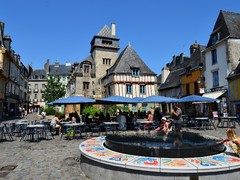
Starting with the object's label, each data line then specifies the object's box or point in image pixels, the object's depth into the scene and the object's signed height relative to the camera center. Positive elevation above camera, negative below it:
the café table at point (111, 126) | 10.11 -0.88
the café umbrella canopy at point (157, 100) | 12.29 +0.56
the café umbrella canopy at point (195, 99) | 12.67 +0.60
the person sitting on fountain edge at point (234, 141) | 4.20 -0.70
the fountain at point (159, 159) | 3.39 -1.01
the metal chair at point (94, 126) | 10.17 -0.91
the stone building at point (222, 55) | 19.47 +5.54
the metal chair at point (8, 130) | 9.31 -0.95
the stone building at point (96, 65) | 29.56 +6.80
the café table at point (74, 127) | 9.03 -0.89
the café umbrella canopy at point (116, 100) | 11.19 +0.52
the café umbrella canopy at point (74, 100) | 10.30 +0.51
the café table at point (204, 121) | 12.22 -0.83
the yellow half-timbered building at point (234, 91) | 18.11 +1.61
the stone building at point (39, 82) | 56.38 +7.94
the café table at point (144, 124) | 10.79 -0.88
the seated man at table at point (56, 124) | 10.69 -0.76
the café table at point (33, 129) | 8.74 -0.90
